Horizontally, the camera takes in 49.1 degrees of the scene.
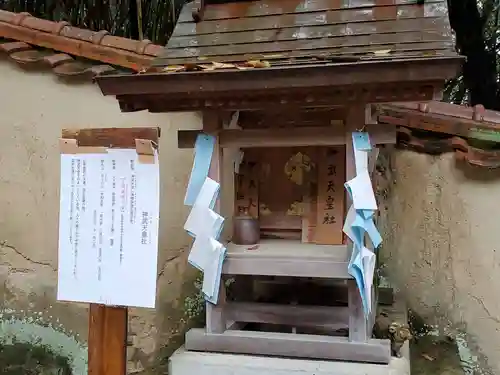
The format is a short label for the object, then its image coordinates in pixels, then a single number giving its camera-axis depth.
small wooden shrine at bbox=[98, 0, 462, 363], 1.98
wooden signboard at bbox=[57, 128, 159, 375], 1.95
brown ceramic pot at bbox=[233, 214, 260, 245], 2.59
